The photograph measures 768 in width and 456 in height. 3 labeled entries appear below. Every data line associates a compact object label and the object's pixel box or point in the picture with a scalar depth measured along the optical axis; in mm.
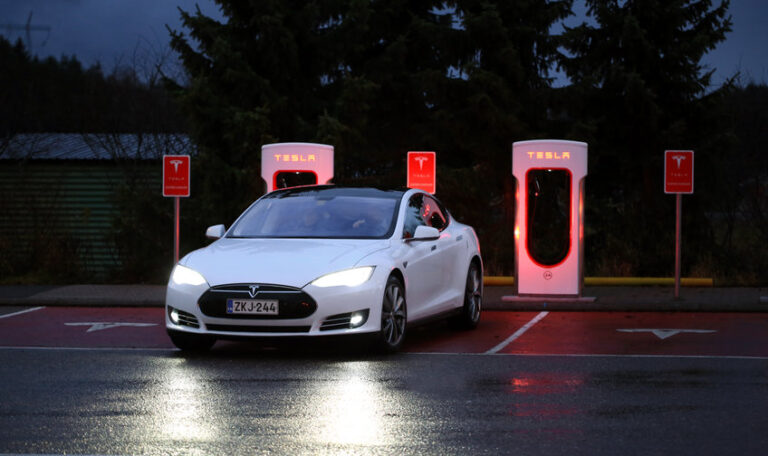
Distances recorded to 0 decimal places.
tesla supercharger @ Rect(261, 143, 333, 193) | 17328
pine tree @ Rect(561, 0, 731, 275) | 22031
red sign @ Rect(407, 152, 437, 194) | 17422
